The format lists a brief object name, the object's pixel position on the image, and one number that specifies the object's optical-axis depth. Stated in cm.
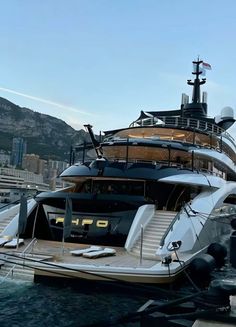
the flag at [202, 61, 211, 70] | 3271
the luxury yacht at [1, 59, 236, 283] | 1104
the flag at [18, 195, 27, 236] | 1223
